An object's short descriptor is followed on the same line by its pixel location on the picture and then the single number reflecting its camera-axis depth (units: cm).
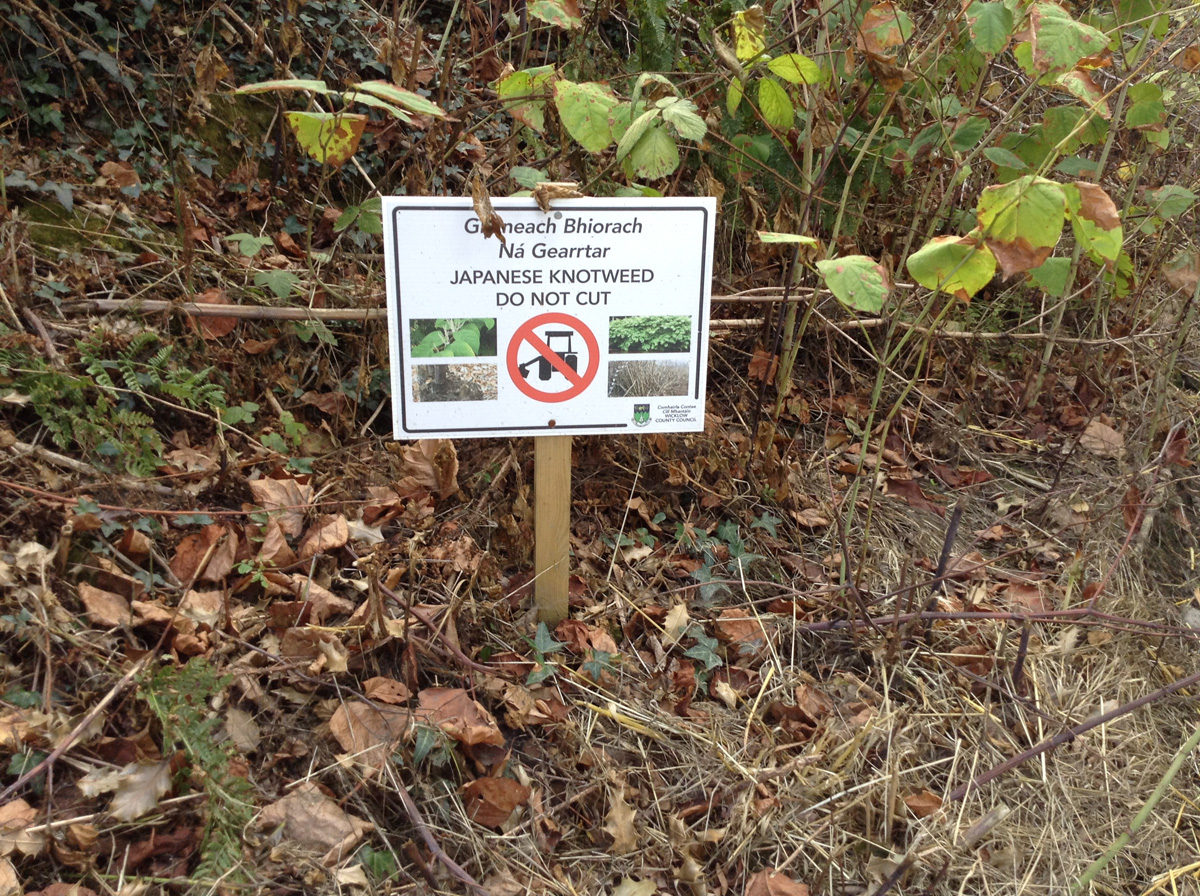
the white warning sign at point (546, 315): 219
